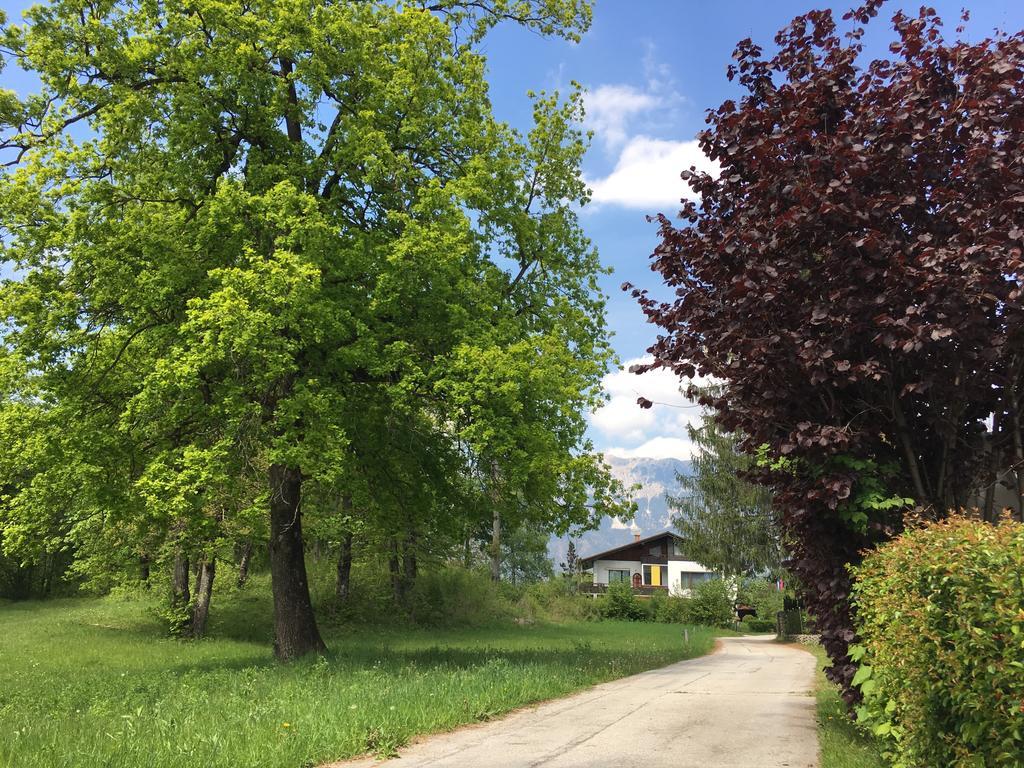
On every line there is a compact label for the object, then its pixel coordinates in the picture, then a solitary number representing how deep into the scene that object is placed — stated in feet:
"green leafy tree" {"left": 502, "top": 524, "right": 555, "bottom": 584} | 297.94
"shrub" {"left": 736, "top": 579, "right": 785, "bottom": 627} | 158.71
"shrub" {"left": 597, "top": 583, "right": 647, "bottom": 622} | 162.30
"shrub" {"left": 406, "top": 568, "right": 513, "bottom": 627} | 115.34
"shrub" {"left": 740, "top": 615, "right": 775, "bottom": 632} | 158.10
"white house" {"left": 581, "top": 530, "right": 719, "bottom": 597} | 239.91
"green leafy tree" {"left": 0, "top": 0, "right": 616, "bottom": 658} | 45.19
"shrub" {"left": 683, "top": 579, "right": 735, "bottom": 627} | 154.51
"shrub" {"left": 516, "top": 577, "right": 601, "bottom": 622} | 144.87
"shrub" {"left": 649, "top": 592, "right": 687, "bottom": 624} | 157.79
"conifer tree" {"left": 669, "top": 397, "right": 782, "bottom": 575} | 136.26
